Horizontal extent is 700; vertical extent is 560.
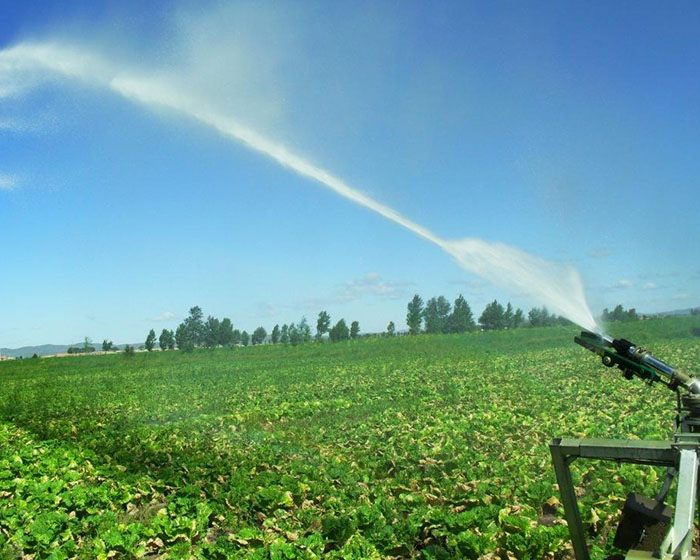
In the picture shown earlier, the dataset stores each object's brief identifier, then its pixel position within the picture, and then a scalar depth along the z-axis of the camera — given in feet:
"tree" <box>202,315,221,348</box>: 213.25
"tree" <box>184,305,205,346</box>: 205.16
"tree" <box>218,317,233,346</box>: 226.99
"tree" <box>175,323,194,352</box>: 203.10
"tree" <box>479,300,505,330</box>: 256.32
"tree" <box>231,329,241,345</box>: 233.62
